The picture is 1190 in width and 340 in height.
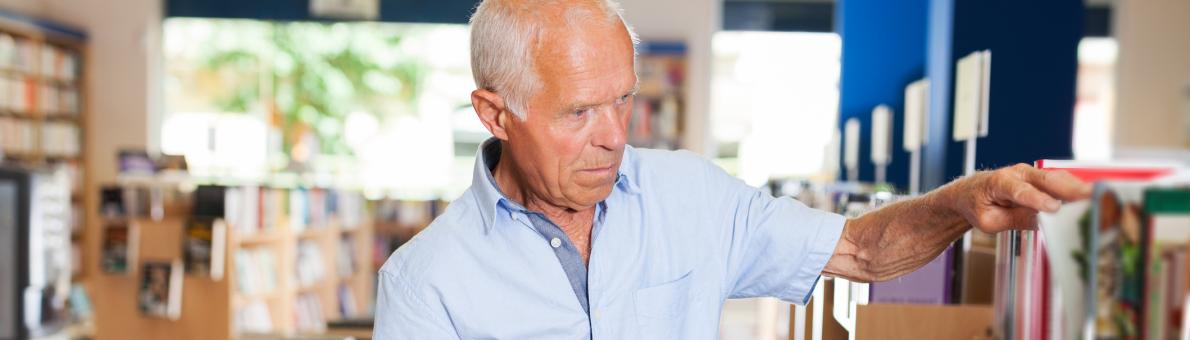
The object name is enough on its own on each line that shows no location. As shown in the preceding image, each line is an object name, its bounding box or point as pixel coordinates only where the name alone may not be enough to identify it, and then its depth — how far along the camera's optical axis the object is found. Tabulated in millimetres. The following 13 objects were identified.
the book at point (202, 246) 4668
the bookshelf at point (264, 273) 4758
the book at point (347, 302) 6930
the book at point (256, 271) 5297
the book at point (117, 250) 4738
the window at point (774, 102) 9055
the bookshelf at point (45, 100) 7680
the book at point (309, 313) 6227
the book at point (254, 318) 5388
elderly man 1442
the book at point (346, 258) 6855
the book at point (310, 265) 6238
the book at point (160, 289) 4660
